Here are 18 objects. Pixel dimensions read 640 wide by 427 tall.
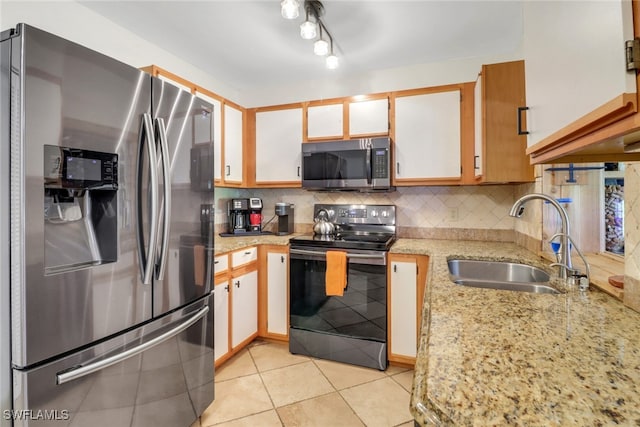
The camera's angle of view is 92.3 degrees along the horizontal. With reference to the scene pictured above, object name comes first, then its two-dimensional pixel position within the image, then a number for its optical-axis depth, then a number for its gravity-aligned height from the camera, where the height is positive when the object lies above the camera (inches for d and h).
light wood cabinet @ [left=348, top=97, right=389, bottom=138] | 100.0 +31.1
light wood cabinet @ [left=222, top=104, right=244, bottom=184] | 104.3 +23.7
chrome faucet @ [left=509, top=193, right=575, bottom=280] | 49.8 -4.3
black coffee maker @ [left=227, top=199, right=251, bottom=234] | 110.1 -1.4
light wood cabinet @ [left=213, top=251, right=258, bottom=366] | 83.8 -28.2
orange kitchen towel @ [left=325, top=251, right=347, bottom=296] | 89.5 -18.1
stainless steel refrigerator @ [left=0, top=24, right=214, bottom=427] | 37.3 -3.8
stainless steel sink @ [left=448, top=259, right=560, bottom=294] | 58.8 -13.8
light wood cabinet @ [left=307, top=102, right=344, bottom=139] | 104.7 +31.3
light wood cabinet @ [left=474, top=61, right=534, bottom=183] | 75.4 +21.6
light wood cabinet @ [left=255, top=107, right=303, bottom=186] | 110.6 +24.3
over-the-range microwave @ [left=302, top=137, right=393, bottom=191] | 95.8 +15.1
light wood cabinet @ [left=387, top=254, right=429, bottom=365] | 85.3 -25.8
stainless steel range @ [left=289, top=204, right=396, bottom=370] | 88.0 -27.3
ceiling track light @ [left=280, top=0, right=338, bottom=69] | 62.4 +41.9
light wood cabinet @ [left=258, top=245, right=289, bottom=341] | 99.2 -26.4
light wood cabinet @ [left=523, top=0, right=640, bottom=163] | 19.9 +11.0
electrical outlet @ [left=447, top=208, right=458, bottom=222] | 103.3 -1.0
